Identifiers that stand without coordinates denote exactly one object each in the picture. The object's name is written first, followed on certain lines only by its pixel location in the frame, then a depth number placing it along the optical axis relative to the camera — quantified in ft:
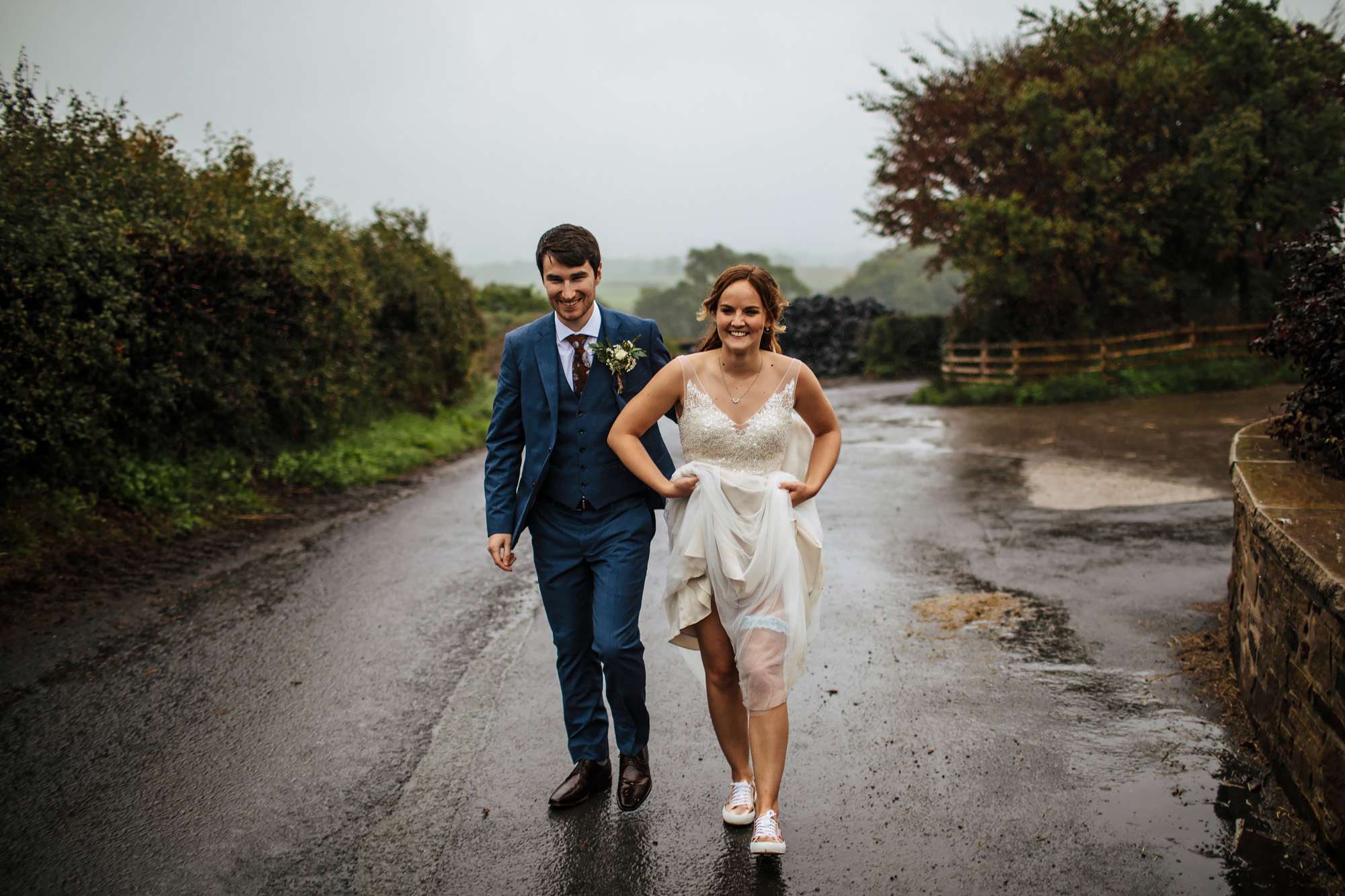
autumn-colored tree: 67.51
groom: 13.05
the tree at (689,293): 215.92
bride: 12.03
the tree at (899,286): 268.00
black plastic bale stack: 123.24
